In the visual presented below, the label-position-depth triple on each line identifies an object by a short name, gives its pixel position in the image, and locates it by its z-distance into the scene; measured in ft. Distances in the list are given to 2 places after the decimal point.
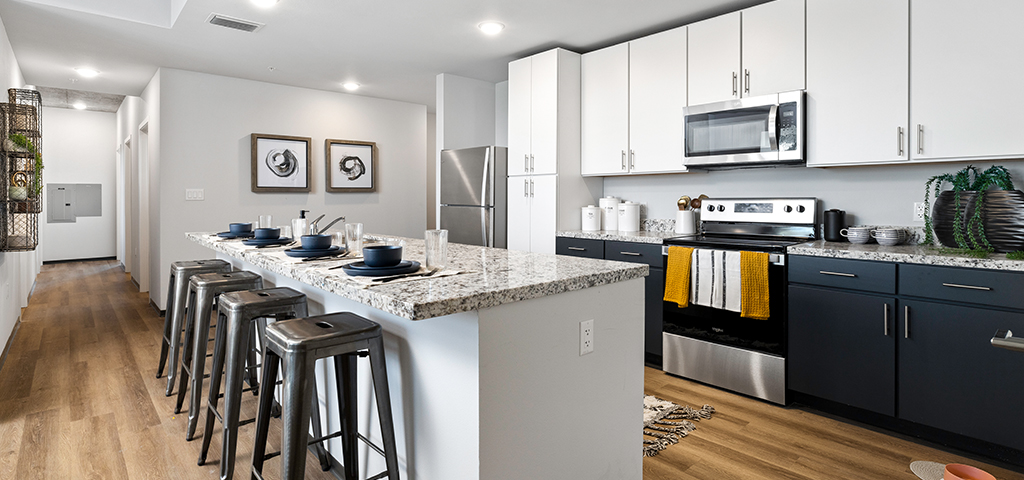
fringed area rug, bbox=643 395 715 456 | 7.90
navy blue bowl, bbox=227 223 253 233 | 10.11
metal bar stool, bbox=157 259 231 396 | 9.49
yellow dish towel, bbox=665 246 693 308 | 10.28
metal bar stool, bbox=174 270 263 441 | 8.02
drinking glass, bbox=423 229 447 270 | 5.76
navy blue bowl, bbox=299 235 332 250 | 7.09
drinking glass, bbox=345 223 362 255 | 7.42
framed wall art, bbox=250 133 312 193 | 17.40
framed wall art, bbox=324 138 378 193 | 19.06
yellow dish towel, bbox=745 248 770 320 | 9.25
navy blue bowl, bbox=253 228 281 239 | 8.86
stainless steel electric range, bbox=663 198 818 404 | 9.27
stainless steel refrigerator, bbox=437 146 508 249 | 14.28
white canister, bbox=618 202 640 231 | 12.82
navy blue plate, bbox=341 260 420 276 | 5.24
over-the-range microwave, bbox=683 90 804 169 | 9.73
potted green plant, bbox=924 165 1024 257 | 7.55
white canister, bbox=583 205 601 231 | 13.12
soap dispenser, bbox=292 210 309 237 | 8.93
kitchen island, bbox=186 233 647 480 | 4.66
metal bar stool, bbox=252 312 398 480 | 4.89
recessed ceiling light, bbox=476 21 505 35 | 11.69
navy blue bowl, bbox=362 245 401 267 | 5.44
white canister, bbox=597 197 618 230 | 13.15
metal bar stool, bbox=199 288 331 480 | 6.39
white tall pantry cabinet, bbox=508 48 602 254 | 12.96
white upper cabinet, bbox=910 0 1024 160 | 7.64
